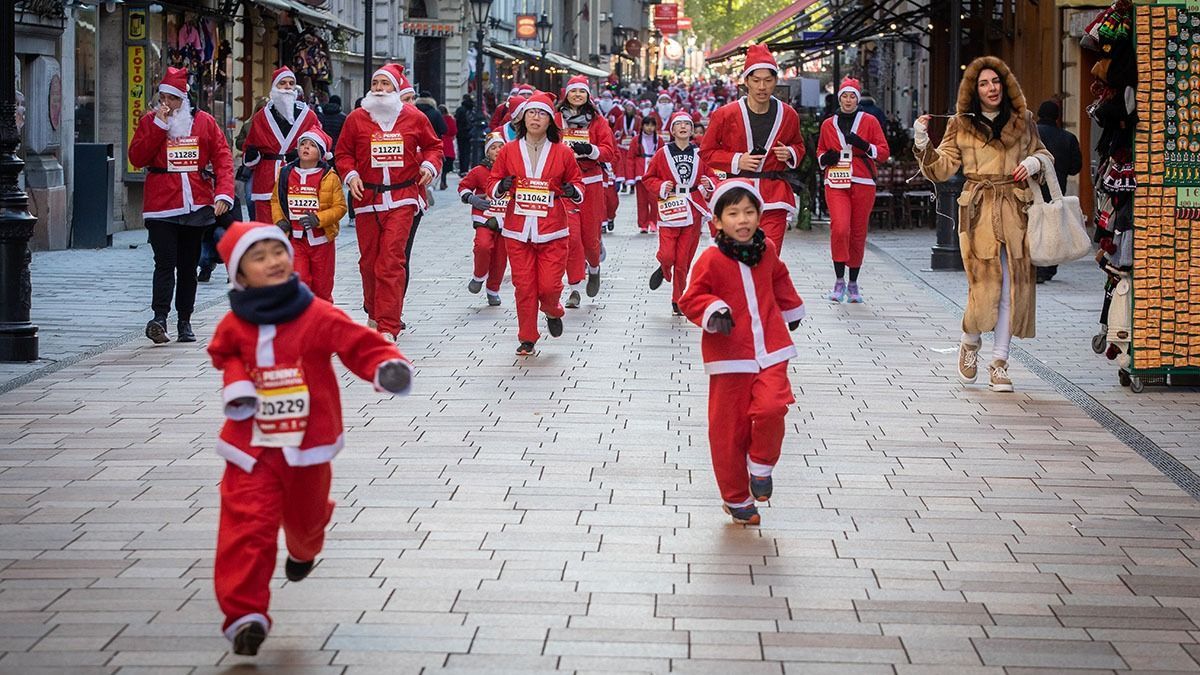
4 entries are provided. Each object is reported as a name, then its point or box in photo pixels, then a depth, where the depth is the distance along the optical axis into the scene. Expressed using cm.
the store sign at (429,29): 4666
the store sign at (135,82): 2400
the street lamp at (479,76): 4022
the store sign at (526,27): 6019
